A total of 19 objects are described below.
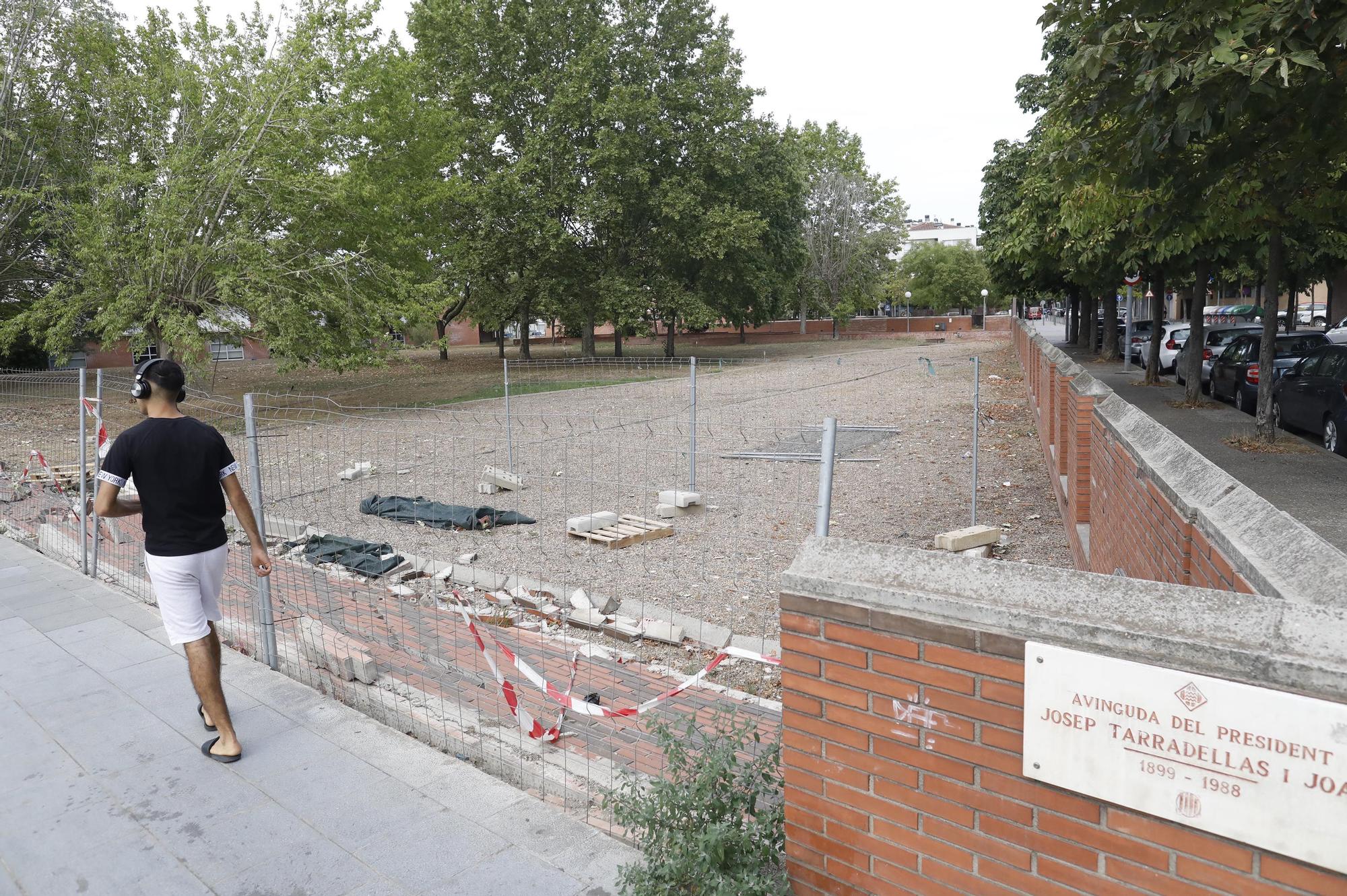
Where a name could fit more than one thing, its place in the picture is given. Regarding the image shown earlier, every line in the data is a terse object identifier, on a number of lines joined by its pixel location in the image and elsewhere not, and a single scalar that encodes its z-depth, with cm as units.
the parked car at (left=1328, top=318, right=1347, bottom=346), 2991
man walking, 432
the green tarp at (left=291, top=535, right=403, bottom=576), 831
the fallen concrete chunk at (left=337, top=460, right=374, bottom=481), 1316
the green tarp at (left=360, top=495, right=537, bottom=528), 1032
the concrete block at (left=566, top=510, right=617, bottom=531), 977
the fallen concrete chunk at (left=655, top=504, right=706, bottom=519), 1080
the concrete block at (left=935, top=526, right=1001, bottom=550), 855
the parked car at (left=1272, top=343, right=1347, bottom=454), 1316
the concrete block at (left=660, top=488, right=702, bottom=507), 1084
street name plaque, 200
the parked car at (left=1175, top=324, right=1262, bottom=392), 2250
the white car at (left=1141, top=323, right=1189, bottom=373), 2695
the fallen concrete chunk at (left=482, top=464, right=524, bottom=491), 1211
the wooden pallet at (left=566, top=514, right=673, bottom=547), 945
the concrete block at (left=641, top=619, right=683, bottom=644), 662
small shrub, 285
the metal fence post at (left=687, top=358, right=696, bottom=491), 1146
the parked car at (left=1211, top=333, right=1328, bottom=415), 1750
